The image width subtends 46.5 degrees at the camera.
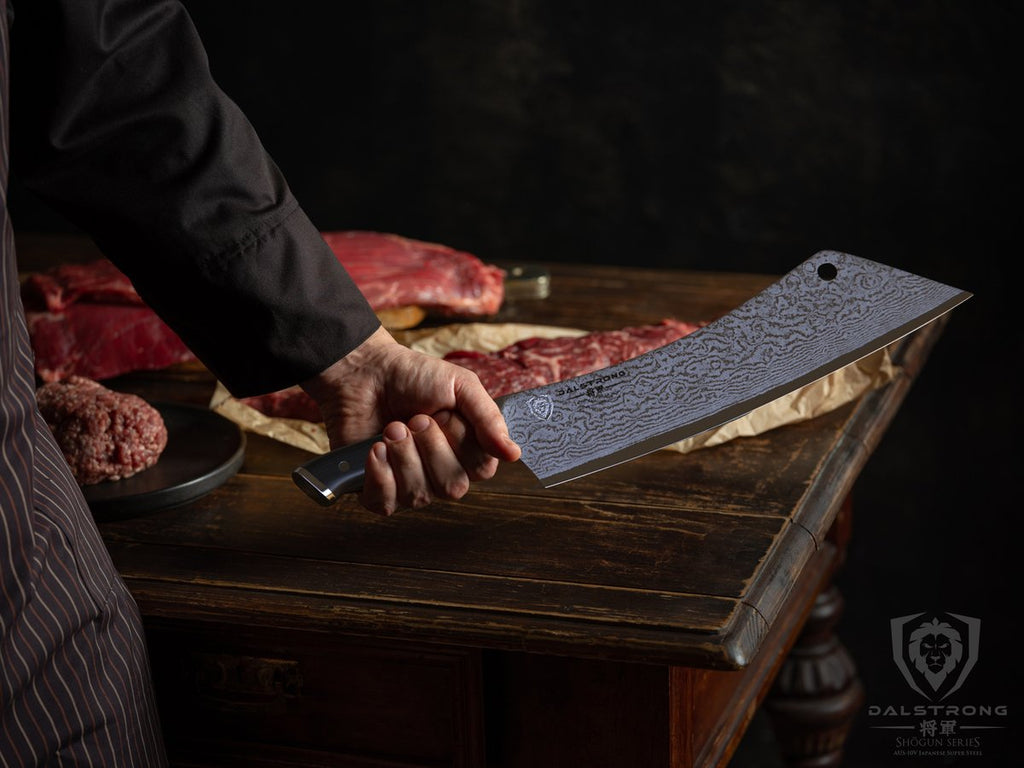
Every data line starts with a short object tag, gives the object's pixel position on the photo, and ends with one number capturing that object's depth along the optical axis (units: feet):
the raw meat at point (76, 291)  6.05
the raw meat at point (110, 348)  5.73
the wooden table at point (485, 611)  3.43
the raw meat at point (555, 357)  5.00
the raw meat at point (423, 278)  6.21
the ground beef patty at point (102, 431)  4.19
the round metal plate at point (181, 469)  4.11
